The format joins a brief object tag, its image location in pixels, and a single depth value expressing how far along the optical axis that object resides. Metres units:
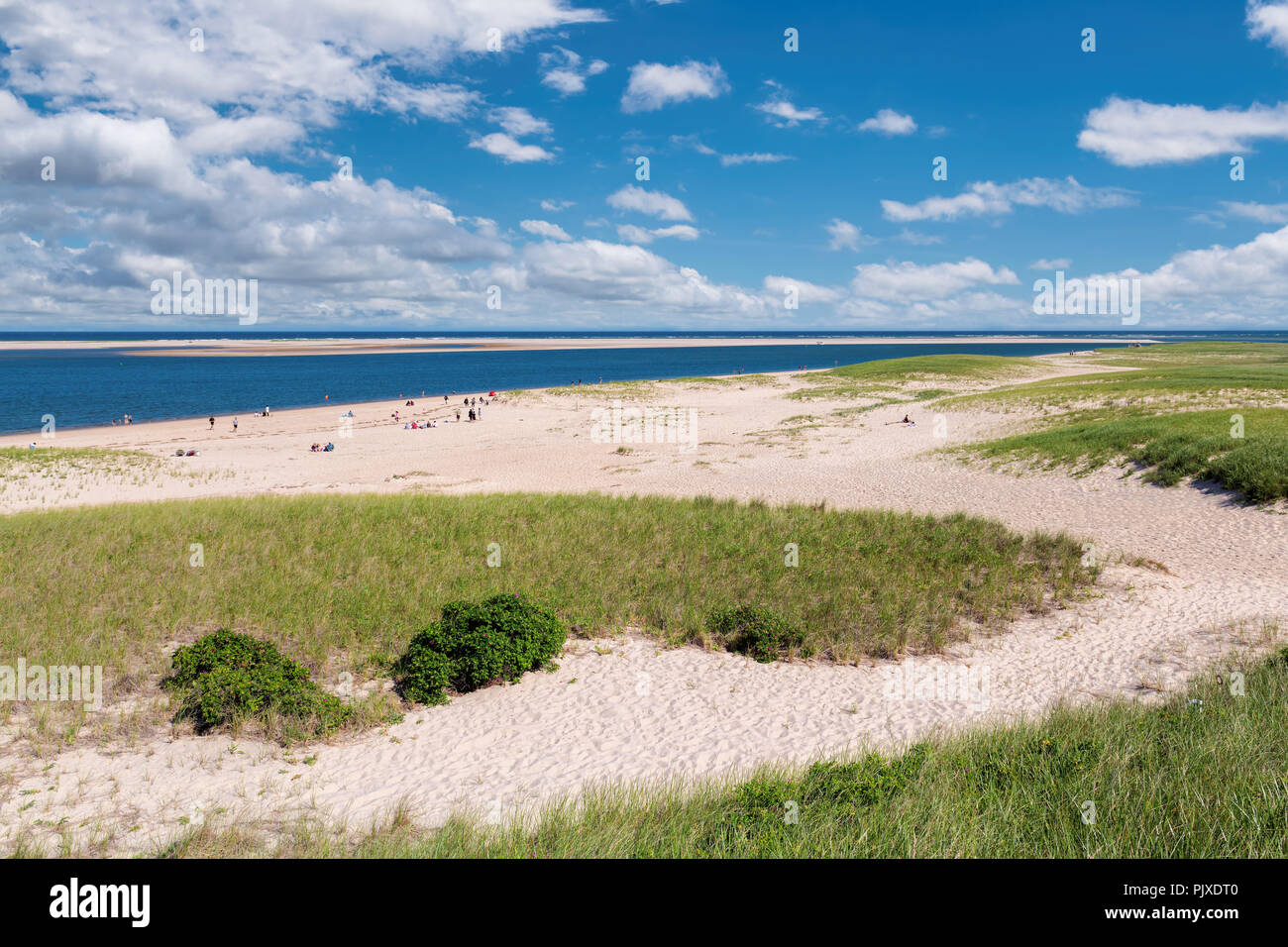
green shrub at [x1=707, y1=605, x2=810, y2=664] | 14.06
